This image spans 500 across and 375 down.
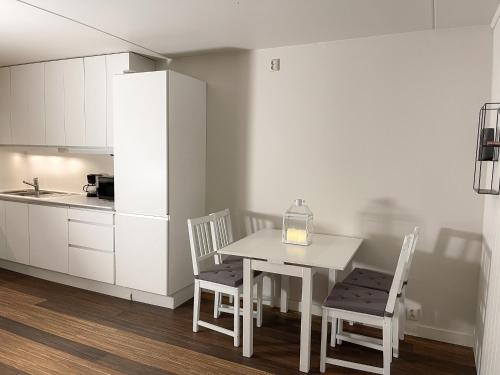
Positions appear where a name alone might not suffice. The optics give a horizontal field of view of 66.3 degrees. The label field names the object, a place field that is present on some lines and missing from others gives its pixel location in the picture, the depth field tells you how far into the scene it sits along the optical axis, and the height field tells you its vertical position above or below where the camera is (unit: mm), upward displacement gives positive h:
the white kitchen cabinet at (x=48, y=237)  3855 -931
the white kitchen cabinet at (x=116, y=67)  3688 +787
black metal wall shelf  2271 +33
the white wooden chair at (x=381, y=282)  2668 -927
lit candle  2844 -627
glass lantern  2846 -566
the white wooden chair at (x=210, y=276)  2787 -945
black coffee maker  4227 -423
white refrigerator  3275 -230
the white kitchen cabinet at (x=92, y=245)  3602 -937
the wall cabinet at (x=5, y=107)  4496 +454
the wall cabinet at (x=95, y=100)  3820 +476
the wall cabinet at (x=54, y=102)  4094 +475
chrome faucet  4541 -461
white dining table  2461 -704
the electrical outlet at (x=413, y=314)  3006 -1252
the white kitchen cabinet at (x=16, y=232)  4102 -937
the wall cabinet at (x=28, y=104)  4258 +472
